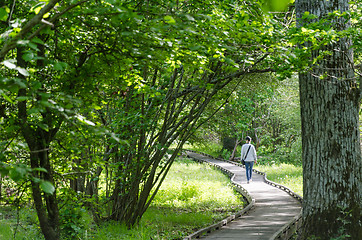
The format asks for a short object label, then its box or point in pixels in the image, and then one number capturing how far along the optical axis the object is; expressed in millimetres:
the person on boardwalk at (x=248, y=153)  32156
